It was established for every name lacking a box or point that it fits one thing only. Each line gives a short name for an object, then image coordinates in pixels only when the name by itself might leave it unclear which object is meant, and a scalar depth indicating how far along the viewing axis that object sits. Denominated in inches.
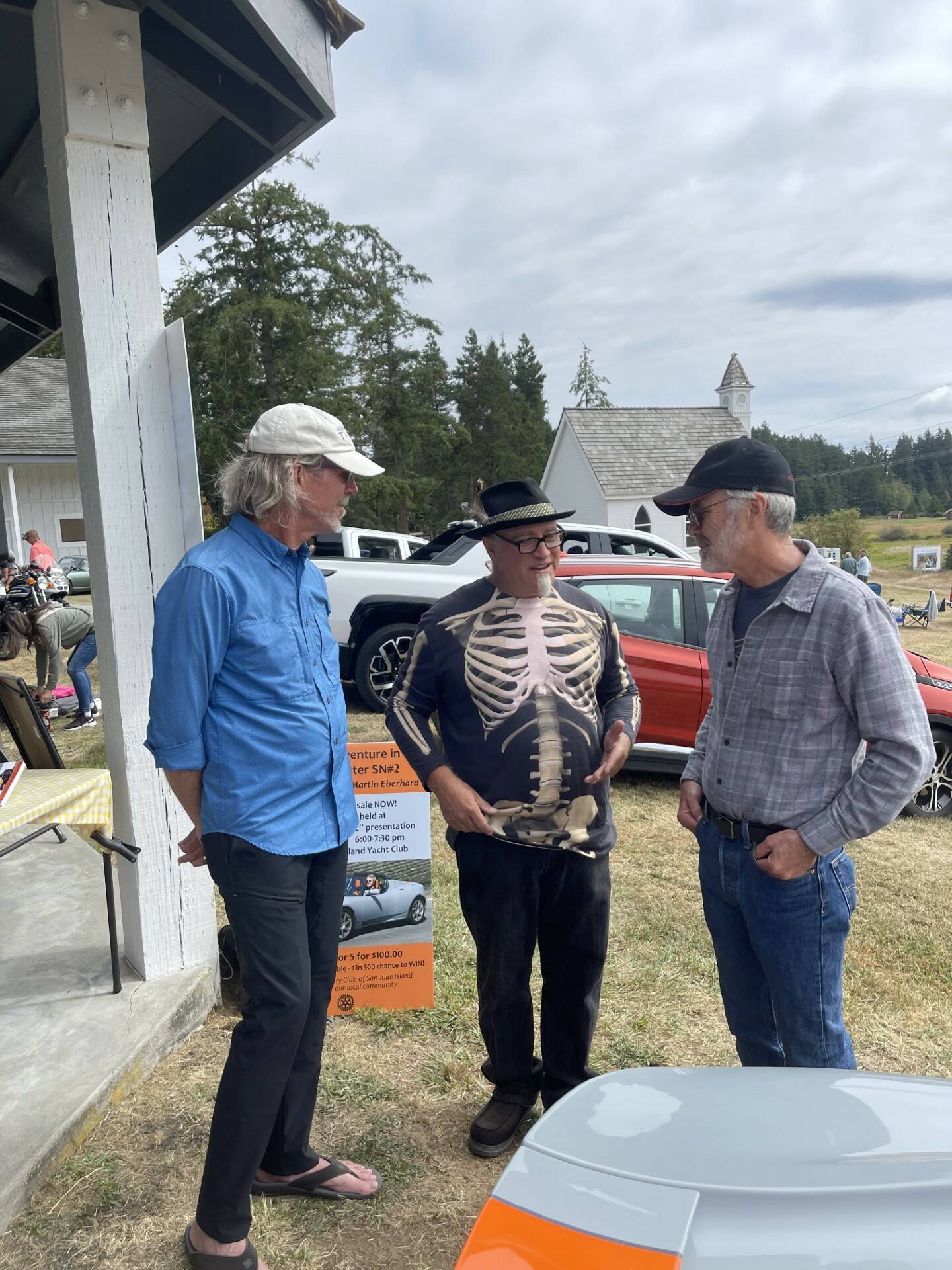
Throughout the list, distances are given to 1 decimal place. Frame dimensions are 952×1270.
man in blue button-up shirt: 82.8
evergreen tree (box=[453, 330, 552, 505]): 2021.4
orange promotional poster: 137.3
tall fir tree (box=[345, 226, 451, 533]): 1203.9
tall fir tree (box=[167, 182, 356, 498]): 1061.1
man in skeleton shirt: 101.3
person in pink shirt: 689.0
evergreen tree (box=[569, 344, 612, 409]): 2581.2
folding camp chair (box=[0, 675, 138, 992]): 152.3
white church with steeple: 1244.5
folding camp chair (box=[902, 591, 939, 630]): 789.9
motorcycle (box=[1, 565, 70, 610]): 426.0
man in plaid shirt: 80.4
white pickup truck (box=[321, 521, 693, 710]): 334.0
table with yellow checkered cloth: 114.0
